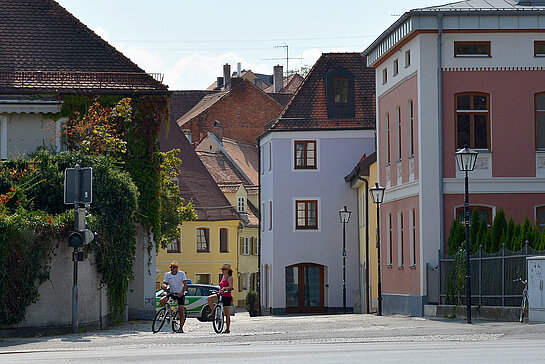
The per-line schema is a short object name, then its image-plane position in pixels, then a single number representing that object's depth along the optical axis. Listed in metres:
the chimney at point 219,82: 113.71
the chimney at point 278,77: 109.41
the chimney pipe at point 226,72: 110.06
